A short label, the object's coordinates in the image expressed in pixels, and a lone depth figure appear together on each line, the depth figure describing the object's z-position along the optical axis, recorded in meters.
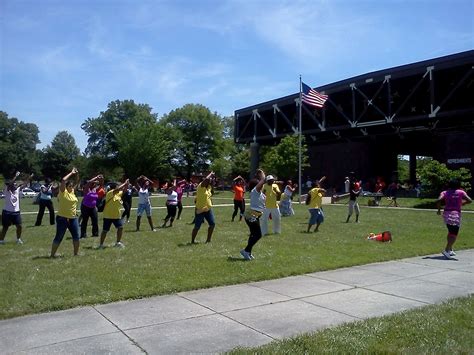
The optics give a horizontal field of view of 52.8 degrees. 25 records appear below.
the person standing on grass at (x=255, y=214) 9.55
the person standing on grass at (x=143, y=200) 15.42
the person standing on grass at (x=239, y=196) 17.36
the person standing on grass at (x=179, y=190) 17.30
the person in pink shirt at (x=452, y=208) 10.27
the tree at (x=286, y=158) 46.09
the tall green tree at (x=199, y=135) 78.44
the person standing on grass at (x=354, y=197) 17.86
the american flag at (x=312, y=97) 28.70
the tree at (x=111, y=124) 76.75
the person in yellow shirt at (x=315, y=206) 14.76
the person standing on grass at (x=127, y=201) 16.89
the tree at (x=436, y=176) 28.63
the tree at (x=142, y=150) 65.12
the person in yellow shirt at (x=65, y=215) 9.65
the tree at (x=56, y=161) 96.38
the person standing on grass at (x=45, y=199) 16.61
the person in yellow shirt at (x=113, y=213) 11.23
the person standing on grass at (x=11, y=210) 12.22
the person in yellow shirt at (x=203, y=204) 11.59
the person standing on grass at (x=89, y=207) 13.66
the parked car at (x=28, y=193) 60.56
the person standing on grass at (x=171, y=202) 16.31
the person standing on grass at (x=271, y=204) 13.66
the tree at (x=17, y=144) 95.94
